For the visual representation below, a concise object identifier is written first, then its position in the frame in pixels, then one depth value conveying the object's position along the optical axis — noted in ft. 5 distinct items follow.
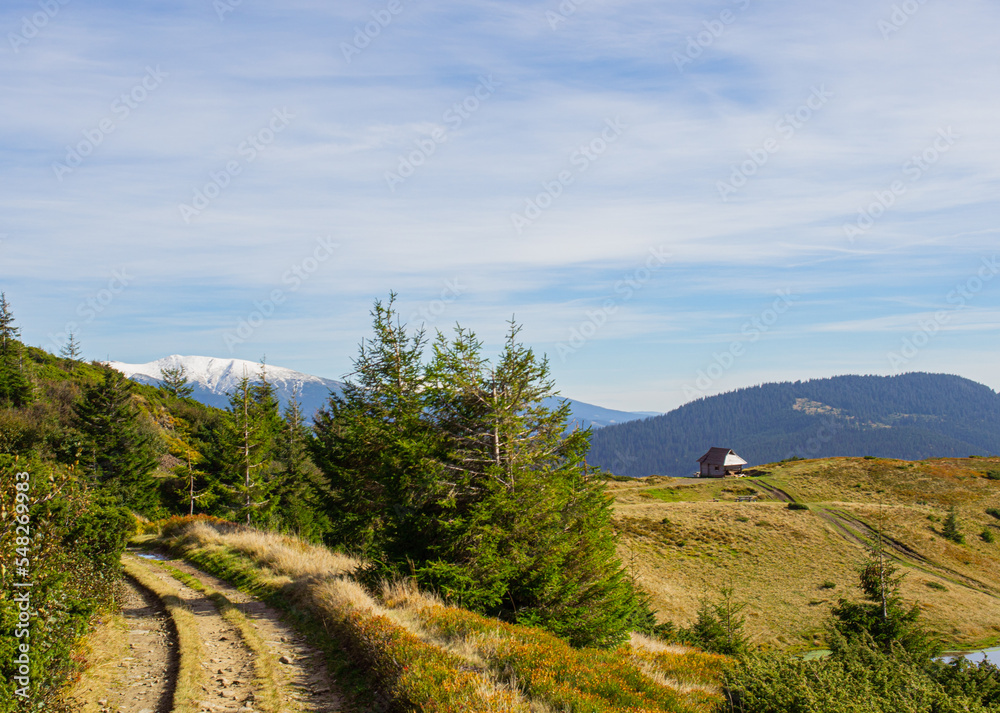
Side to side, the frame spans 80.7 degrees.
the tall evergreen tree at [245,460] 135.13
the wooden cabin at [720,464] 378.32
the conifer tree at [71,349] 279.90
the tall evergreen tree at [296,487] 136.15
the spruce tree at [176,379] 314.69
